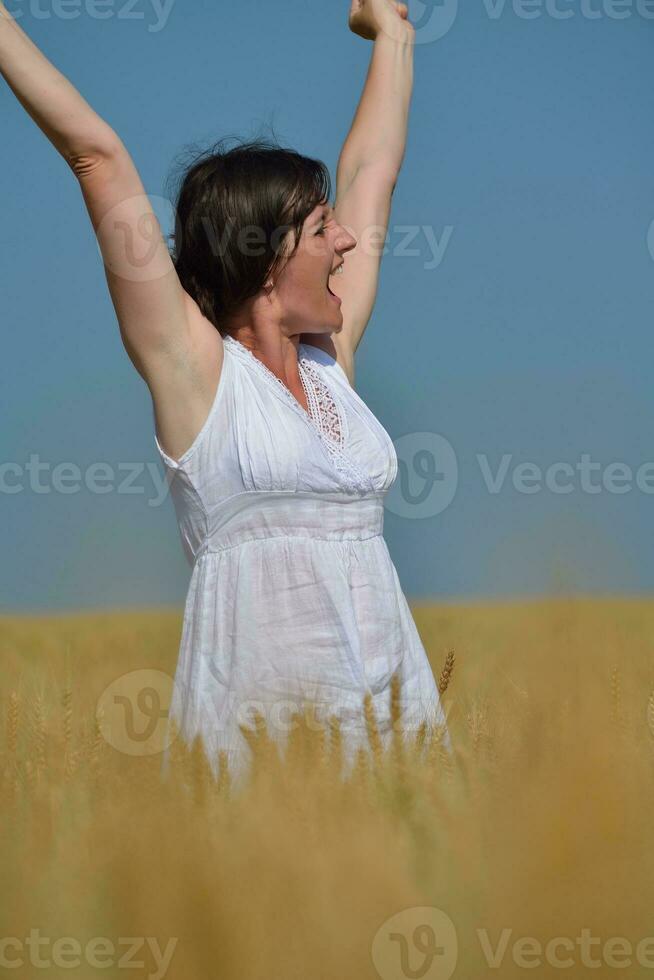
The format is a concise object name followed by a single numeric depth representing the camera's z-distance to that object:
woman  6.17
